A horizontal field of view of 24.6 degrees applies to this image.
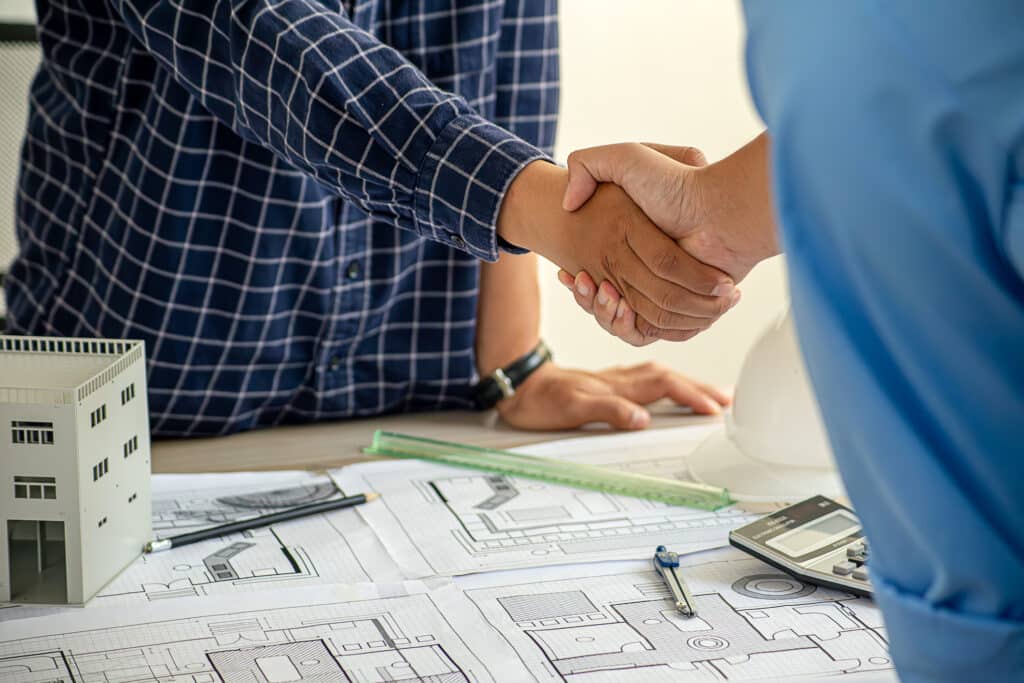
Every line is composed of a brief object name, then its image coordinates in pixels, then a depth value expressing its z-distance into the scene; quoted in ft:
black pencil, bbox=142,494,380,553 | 5.42
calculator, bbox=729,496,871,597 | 5.27
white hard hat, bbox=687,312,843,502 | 5.75
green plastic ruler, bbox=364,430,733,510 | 5.72
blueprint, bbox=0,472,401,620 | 5.27
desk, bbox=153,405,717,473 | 5.97
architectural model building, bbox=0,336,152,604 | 5.14
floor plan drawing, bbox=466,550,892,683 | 4.97
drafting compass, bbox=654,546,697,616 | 5.17
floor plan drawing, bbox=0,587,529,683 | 4.95
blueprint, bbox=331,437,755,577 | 5.41
